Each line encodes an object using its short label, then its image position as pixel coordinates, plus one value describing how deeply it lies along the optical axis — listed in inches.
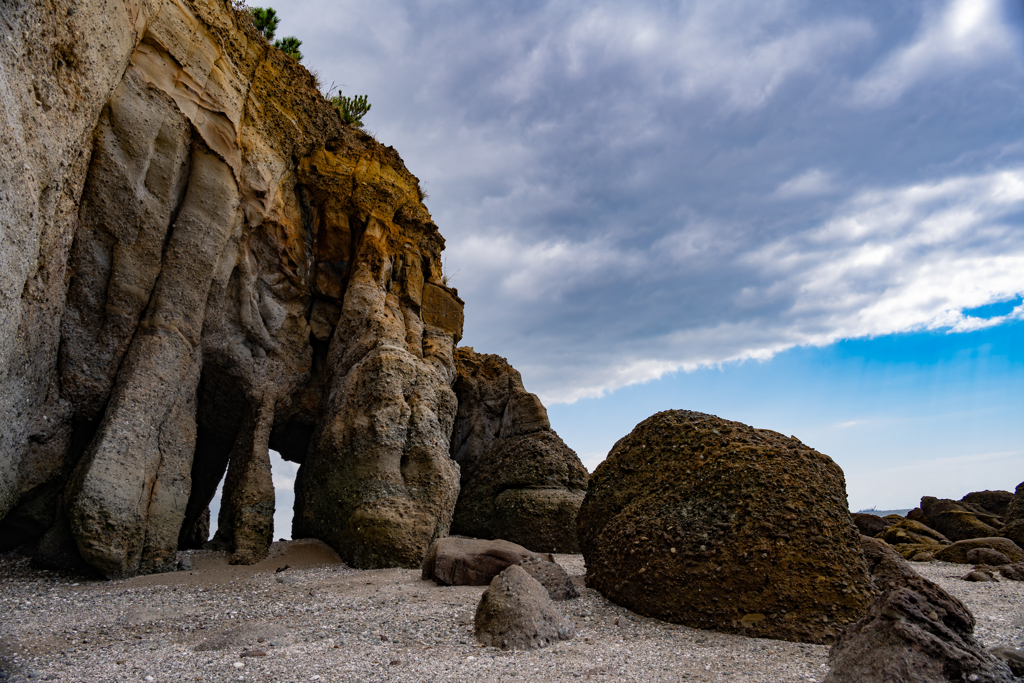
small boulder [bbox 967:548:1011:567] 457.4
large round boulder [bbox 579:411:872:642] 178.5
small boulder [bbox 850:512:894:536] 706.2
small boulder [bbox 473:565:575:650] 169.0
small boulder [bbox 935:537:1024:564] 486.9
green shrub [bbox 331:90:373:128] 536.4
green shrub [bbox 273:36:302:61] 578.4
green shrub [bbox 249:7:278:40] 553.2
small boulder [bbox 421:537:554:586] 265.6
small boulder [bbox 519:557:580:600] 225.1
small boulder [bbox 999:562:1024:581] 370.6
